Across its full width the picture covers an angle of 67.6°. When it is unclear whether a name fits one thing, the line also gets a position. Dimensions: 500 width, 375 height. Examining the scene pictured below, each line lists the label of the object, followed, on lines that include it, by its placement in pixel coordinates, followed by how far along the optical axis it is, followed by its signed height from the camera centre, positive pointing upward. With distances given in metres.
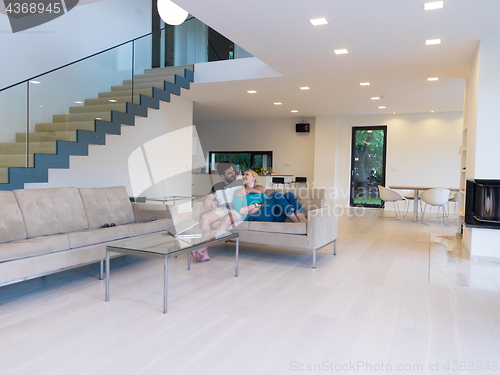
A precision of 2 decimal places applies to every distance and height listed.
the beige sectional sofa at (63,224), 2.93 -0.64
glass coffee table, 2.84 -0.66
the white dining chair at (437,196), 7.64 -0.51
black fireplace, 4.46 -0.38
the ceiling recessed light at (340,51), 4.94 +1.57
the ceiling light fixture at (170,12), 4.54 +1.89
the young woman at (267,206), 4.46 -0.46
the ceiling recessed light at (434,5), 3.52 +1.59
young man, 4.41 -0.37
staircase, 4.25 +0.53
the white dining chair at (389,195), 8.44 -0.56
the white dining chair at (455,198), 8.12 -0.59
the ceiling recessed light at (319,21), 3.98 +1.60
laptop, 3.58 -0.62
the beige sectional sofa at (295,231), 4.07 -0.72
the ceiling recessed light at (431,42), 4.51 +1.58
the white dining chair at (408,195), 8.86 -0.59
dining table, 8.16 -0.54
